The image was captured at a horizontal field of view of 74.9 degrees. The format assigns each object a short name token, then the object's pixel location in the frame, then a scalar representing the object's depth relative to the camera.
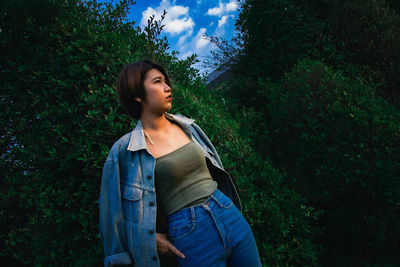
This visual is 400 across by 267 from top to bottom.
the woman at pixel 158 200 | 1.88
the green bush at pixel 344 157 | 3.54
